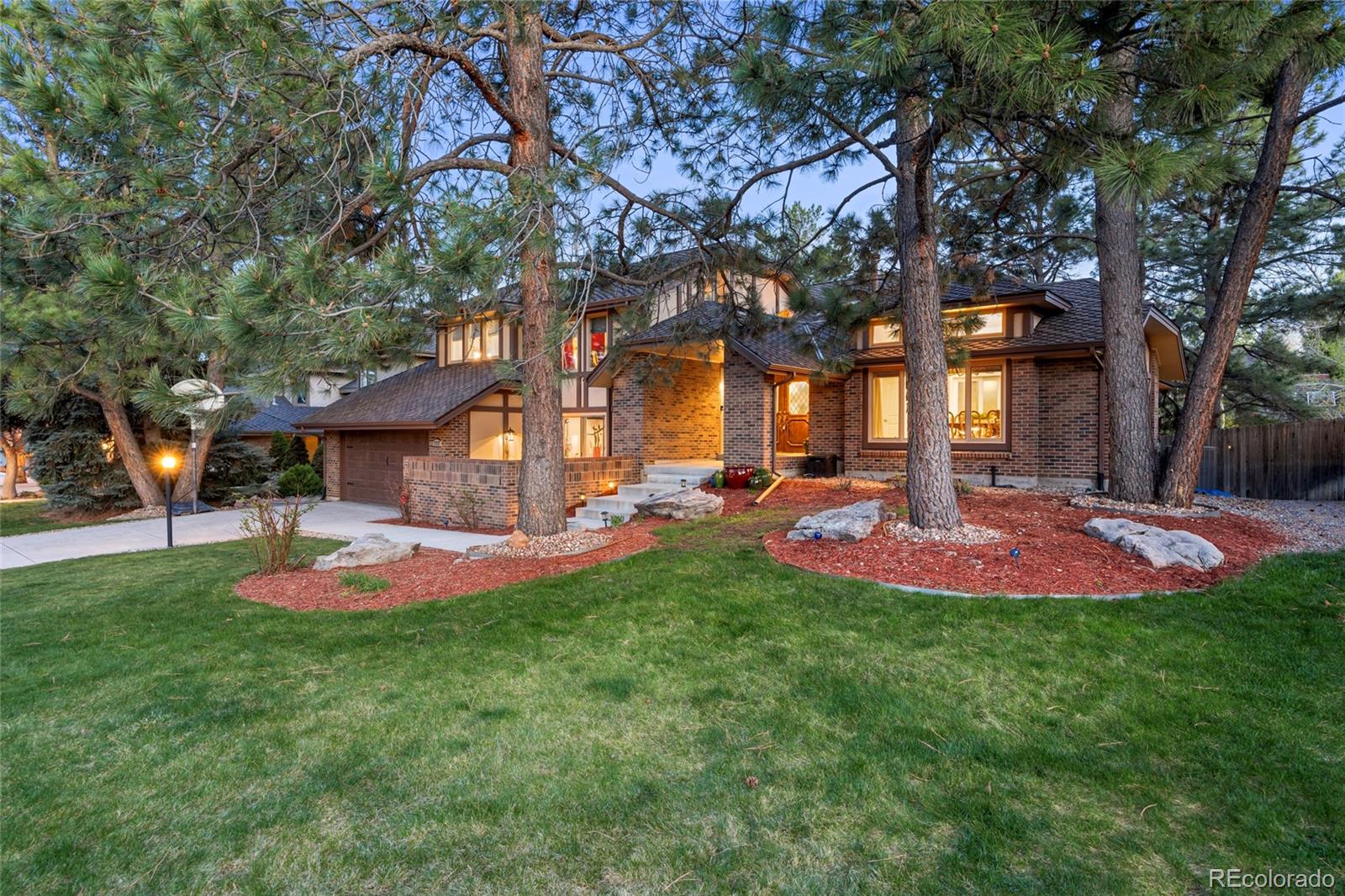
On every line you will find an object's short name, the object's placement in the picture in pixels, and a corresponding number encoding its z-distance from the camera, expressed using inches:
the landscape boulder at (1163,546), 206.1
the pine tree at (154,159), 167.6
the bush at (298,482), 671.8
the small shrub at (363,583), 235.5
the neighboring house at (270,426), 952.3
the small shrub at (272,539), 278.4
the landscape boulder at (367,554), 283.1
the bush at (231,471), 681.6
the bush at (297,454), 810.8
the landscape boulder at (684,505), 371.2
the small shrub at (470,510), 452.8
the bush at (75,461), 612.4
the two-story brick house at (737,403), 411.1
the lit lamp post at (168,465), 354.6
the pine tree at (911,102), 150.6
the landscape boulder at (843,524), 255.6
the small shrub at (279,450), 797.2
